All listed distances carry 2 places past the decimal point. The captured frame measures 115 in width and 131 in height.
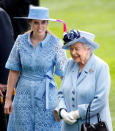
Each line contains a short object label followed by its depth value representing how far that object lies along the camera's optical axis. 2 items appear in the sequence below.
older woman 13.55
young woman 15.89
